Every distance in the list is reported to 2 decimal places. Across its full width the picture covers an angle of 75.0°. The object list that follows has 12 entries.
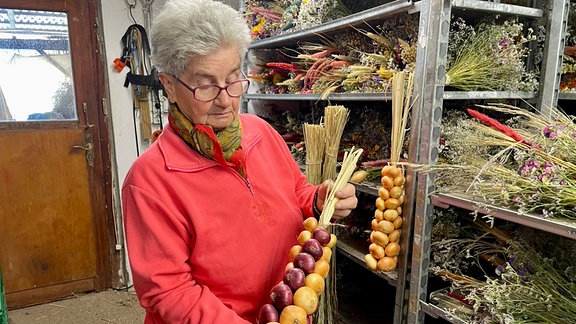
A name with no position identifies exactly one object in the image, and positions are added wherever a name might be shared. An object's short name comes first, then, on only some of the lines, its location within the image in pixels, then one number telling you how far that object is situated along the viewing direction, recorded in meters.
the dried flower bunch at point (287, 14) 2.11
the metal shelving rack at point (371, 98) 1.47
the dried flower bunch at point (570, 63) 1.59
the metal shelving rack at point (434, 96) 1.30
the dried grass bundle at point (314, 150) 1.83
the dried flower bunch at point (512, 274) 1.17
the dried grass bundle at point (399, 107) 1.46
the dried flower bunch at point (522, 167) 1.07
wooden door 2.75
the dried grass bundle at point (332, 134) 1.71
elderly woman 0.96
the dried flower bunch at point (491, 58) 1.46
